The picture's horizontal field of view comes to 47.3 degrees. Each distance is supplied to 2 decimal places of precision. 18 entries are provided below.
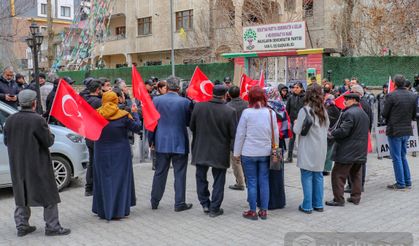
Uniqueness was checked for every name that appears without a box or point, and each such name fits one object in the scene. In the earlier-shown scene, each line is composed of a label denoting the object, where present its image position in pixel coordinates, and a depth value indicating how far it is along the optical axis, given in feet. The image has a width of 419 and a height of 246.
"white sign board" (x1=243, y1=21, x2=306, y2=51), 61.00
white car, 27.02
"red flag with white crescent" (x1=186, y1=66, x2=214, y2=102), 26.25
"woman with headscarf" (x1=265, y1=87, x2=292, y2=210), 23.13
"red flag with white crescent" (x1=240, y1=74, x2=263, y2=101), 30.25
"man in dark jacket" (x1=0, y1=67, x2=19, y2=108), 35.86
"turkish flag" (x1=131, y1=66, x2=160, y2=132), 22.61
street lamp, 45.01
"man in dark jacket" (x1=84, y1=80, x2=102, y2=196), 24.50
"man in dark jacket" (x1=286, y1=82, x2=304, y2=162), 34.53
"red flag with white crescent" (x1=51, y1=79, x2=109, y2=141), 20.02
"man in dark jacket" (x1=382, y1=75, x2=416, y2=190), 26.53
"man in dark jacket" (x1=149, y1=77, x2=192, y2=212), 23.02
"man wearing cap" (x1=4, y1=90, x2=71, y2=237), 18.72
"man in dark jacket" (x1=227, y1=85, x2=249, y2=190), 24.98
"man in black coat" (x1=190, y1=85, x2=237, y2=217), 21.98
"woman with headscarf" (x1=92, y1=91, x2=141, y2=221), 21.16
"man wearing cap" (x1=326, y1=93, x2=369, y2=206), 23.16
